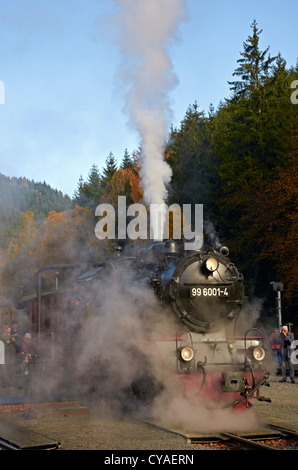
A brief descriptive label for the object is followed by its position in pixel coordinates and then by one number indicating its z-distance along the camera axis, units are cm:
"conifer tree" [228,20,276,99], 3406
